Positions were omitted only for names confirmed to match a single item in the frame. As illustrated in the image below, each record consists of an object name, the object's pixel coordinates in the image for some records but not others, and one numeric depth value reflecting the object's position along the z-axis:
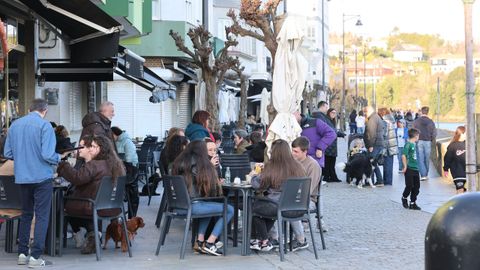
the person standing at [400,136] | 26.47
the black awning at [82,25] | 14.14
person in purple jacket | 15.06
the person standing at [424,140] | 22.73
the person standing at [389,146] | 21.37
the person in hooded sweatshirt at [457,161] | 16.86
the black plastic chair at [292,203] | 10.39
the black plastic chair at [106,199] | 10.18
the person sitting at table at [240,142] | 17.83
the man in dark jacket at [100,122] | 11.96
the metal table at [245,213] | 10.80
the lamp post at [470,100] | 11.52
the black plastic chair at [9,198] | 10.37
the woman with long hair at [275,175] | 10.71
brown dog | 10.97
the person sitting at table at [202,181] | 10.65
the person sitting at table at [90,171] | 10.22
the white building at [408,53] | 183.75
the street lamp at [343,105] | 70.78
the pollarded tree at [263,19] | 20.09
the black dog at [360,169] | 20.98
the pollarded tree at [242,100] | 32.77
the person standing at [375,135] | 21.23
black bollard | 4.41
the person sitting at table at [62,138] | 14.09
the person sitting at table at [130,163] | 13.39
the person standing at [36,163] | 9.63
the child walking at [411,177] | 16.31
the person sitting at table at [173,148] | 13.10
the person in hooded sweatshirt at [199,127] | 13.89
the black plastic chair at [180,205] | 10.46
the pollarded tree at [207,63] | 24.05
